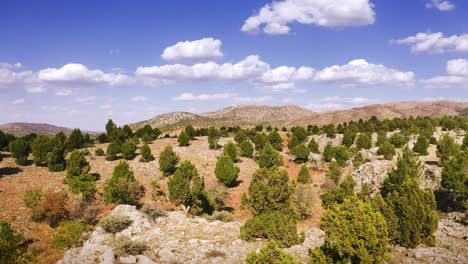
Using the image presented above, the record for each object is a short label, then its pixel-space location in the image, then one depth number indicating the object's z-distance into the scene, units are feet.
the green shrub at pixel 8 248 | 58.54
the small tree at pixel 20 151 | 145.79
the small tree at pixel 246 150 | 201.26
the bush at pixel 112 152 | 166.71
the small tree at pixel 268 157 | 164.14
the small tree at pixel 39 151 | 147.82
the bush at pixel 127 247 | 60.34
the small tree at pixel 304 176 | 153.99
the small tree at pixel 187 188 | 94.06
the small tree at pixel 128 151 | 166.81
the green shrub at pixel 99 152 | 174.50
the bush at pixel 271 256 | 40.18
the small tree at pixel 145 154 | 164.96
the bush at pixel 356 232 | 46.03
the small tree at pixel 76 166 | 129.49
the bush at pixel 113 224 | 71.97
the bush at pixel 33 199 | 97.13
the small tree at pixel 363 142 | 205.57
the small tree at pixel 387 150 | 152.25
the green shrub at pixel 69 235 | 73.08
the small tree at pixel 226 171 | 145.59
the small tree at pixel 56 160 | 141.28
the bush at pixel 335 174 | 151.43
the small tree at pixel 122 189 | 100.58
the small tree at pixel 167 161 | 150.35
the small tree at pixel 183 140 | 203.09
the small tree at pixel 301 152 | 192.53
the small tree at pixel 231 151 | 181.98
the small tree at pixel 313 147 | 211.82
